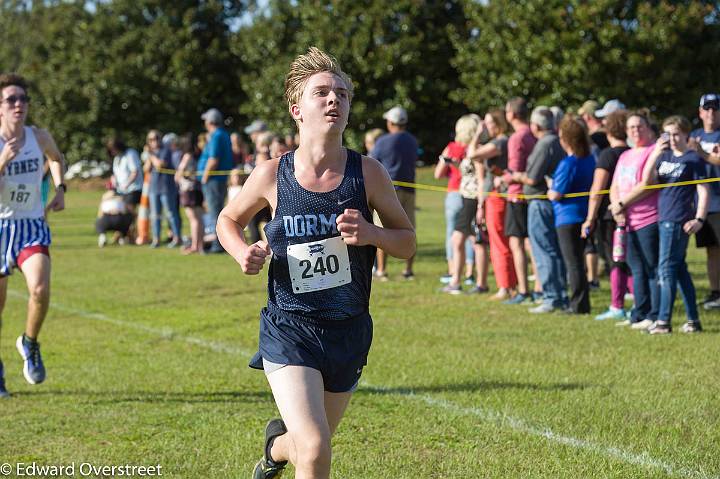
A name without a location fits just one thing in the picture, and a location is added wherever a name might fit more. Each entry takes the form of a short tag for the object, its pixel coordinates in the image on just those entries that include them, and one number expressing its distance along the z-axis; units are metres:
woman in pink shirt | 9.66
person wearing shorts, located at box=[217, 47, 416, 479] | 4.39
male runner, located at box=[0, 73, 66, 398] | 7.45
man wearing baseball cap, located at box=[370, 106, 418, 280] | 13.88
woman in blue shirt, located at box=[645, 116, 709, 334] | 9.38
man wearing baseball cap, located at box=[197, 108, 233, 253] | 17.86
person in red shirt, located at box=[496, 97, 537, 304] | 11.63
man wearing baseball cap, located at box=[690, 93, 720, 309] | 10.37
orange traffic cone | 20.70
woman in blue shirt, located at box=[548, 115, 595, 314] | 10.79
